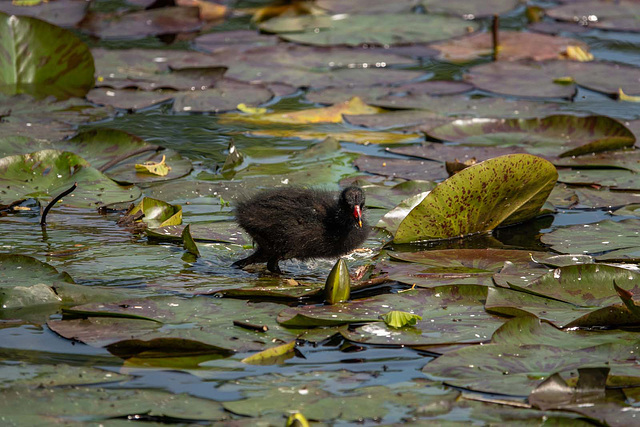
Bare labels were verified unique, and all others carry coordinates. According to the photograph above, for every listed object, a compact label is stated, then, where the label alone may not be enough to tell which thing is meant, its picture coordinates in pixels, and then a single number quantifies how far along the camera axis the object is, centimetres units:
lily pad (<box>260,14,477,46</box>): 1798
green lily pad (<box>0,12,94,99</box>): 1448
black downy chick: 914
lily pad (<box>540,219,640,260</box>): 900
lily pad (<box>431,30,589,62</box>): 1708
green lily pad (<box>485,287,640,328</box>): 719
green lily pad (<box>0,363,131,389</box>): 629
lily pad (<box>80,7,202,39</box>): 1872
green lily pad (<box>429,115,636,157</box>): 1215
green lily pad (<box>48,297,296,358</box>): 689
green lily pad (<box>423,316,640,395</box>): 639
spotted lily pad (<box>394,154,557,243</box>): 946
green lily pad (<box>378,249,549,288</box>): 830
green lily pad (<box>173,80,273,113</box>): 1442
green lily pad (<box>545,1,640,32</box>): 1906
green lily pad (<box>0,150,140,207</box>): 1069
